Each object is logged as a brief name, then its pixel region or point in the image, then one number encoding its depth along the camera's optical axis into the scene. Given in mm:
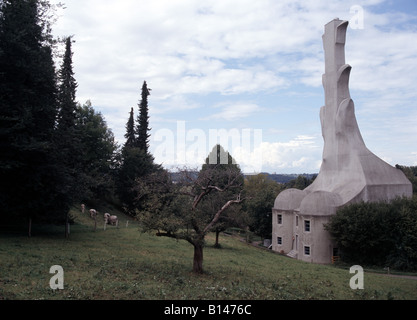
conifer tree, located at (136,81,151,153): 61312
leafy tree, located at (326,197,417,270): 32781
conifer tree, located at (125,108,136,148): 62088
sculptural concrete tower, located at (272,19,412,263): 36844
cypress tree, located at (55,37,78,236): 23953
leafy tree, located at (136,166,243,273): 16062
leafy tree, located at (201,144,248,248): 31594
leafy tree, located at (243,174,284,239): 49375
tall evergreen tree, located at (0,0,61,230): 21375
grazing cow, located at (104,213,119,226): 39219
